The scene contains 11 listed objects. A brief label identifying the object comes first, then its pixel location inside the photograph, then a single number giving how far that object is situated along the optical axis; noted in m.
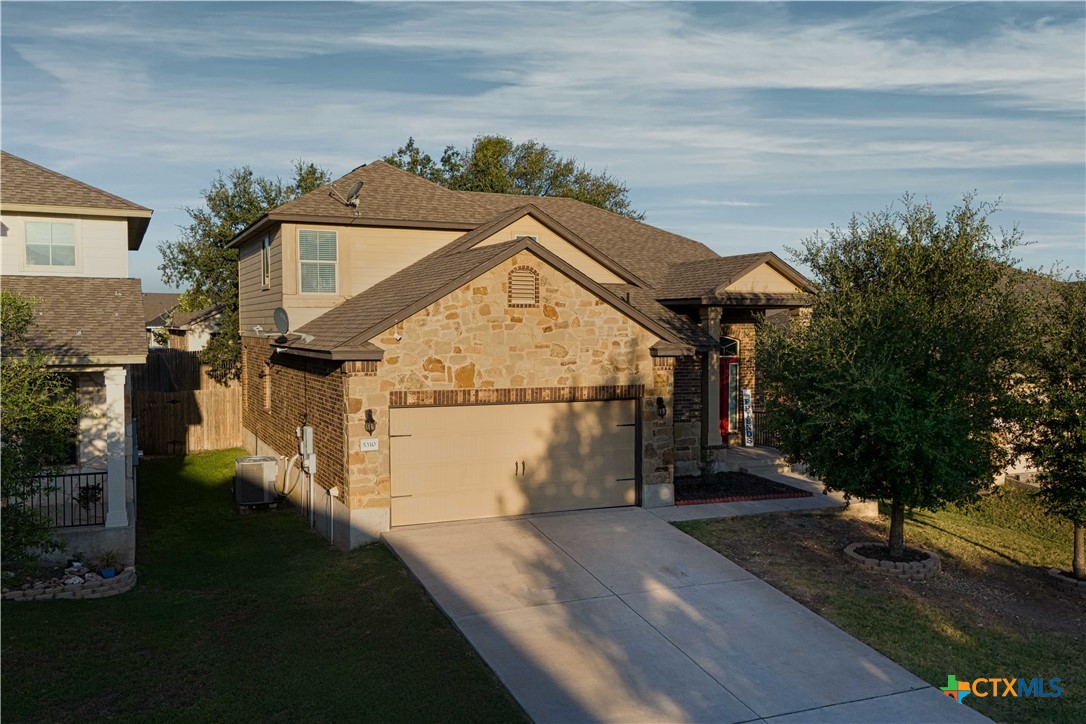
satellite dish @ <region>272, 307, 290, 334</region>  16.56
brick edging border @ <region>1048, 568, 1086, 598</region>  12.88
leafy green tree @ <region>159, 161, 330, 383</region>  29.72
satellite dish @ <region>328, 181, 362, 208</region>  18.53
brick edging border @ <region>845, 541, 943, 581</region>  12.67
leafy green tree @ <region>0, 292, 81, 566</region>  8.58
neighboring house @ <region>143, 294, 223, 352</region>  35.16
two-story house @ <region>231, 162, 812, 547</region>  13.95
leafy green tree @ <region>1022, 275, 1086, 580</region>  12.86
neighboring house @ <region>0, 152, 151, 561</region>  13.18
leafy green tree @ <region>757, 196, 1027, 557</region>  12.14
